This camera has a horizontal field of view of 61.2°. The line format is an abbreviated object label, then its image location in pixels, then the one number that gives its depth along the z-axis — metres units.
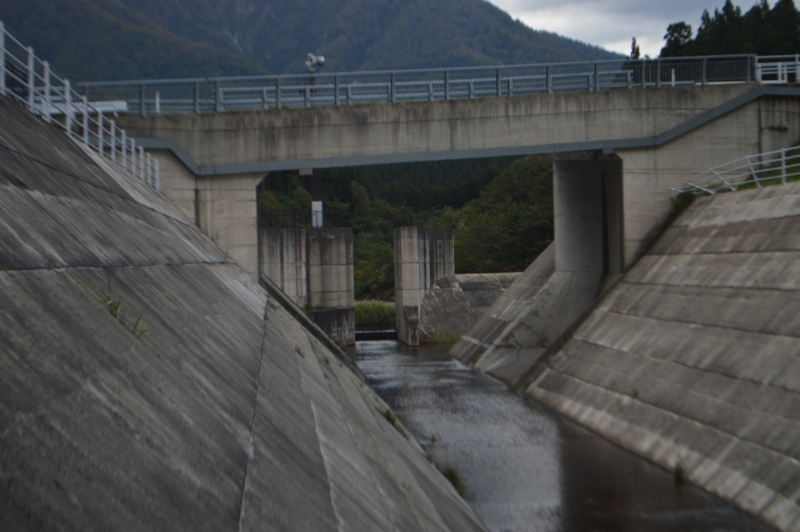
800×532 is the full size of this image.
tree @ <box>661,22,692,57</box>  68.11
